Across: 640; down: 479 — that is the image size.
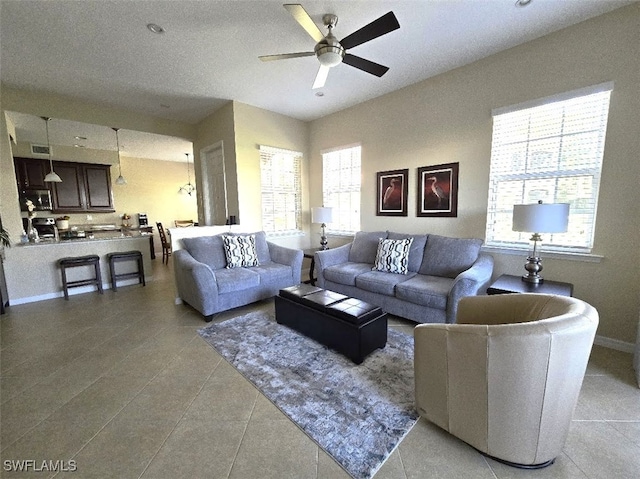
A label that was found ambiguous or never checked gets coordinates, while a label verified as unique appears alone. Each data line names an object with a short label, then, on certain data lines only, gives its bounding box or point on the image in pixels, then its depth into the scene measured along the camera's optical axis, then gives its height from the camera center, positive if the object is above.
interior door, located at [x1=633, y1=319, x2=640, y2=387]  1.96 -1.20
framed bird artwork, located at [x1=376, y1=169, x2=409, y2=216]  3.92 +0.25
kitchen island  3.74 -0.77
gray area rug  1.49 -1.32
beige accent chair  1.19 -0.84
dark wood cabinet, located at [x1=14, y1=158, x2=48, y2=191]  5.61 +0.89
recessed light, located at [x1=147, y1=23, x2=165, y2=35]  2.43 +1.72
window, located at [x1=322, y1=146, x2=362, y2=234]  4.62 +0.41
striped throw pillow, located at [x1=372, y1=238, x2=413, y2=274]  3.38 -0.63
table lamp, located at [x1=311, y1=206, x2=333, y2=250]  4.37 -0.10
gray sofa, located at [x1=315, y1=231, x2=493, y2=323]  2.65 -0.83
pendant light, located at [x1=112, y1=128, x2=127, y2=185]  5.69 +0.78
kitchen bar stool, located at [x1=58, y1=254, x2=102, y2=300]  3.96 -0.84
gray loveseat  3.09 -0.83
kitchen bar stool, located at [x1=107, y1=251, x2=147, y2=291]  4.41 -0.91
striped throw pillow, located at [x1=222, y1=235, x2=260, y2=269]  3.75 -0.59
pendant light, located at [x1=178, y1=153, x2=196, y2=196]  8.07 +0.72
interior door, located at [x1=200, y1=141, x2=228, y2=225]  4.85 +0.50
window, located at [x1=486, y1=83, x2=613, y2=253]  2.48 +0.47
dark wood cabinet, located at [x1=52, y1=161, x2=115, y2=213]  6.11 +0.59
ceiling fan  1.92 +1.37
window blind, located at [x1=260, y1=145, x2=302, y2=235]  4.80 +0.38
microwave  5.63 +0.34
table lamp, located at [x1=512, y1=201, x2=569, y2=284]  2.23 -0.10
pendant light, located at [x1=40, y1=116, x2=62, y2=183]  4.97 +0.67
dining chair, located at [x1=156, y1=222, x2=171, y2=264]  6.93 -0.85
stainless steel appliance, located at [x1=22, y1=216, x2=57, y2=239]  5.82 -0.27
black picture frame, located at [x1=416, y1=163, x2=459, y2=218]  3.42 +0.23
